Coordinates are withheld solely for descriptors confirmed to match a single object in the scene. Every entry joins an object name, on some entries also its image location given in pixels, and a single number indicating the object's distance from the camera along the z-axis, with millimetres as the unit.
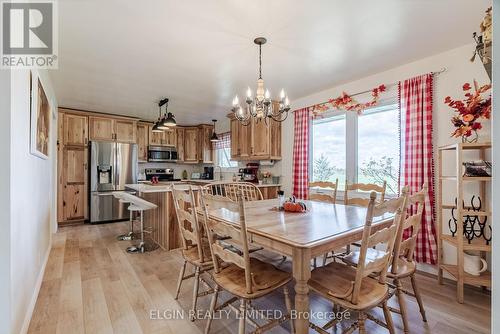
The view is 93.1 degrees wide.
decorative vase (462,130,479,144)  2252
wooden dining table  1274
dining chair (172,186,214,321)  1793
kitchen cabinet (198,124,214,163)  6543
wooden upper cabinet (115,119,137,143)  5238
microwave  5930
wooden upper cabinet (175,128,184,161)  6416
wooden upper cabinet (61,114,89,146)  4676
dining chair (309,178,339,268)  2694
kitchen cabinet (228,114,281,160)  4355
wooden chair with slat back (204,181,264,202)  3209
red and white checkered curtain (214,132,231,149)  5991
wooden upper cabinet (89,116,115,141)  4949
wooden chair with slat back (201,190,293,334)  1375
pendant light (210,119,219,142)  5695
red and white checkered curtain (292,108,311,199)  3868
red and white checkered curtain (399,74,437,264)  2578
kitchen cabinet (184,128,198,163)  6513
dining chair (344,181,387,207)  2436
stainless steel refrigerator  4812
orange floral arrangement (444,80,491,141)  2086
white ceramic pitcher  2123
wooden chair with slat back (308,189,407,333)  1262
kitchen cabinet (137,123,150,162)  5820
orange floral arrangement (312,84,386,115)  3061
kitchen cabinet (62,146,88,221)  4672
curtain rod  2524
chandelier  2281
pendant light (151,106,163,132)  3962
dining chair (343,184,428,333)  1568
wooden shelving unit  2029
